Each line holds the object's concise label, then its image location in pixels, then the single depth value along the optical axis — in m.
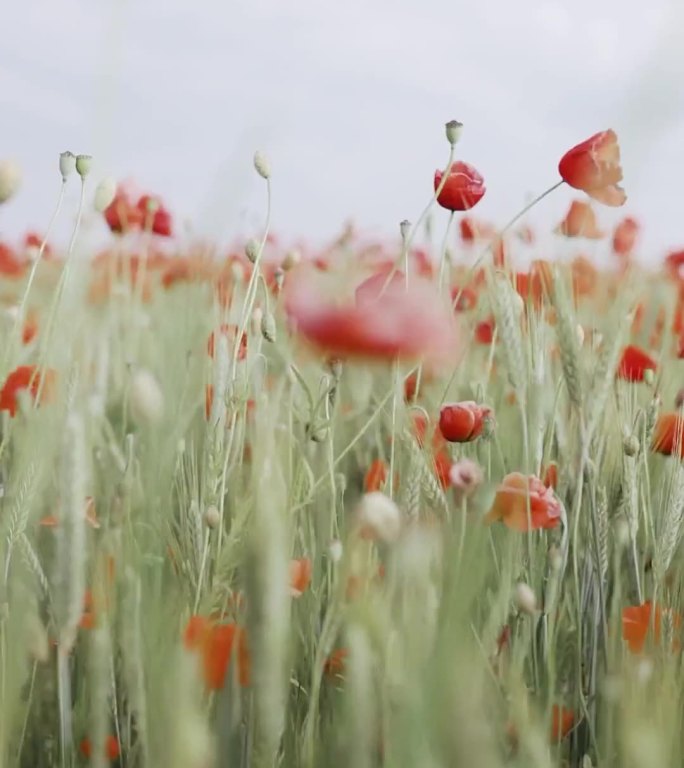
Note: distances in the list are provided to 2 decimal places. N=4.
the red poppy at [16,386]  0.98
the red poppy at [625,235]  1.76
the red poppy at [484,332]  1.54
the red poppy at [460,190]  1.04
